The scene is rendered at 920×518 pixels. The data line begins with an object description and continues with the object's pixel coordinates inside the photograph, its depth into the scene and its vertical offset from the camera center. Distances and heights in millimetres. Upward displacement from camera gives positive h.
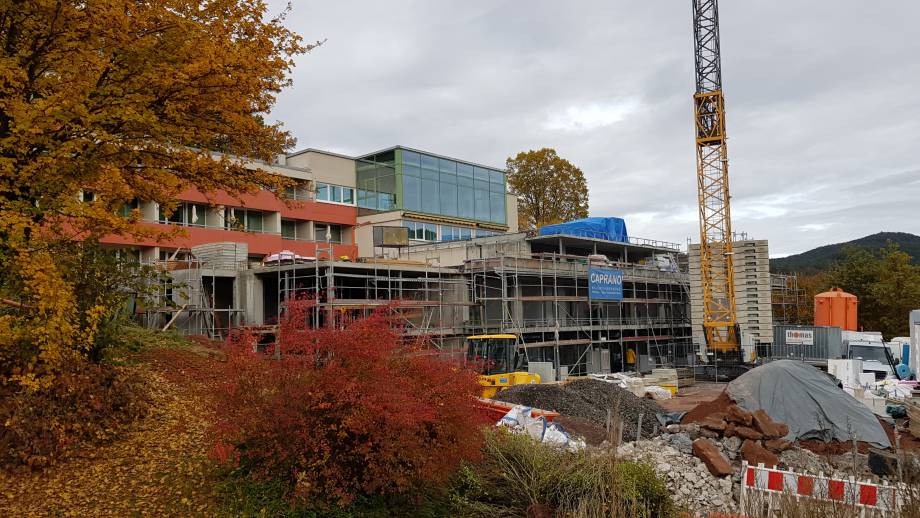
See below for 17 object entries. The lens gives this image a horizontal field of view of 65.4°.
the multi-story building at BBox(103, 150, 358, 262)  33250 +4223
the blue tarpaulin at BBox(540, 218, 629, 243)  41156 +3704
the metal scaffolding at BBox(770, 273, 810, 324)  55812 -1235
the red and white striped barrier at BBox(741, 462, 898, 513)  6608 -2517
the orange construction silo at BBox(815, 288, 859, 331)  43531 -1594
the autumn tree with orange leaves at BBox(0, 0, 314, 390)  9102 +2606
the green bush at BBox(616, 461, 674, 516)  9534 -2741
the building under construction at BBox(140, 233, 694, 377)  28281 +26
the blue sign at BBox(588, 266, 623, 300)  37500 +317
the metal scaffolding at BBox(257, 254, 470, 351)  26375 +389
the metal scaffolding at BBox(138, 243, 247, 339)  27203 +299
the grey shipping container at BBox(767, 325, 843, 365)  35312 -3270
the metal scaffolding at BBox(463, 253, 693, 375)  33625 -1204
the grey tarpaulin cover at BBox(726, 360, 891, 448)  16109 -2775
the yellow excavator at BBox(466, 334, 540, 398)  27672 -2330
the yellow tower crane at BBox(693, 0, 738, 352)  43094 +3979
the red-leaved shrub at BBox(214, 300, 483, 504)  8336 -1405
